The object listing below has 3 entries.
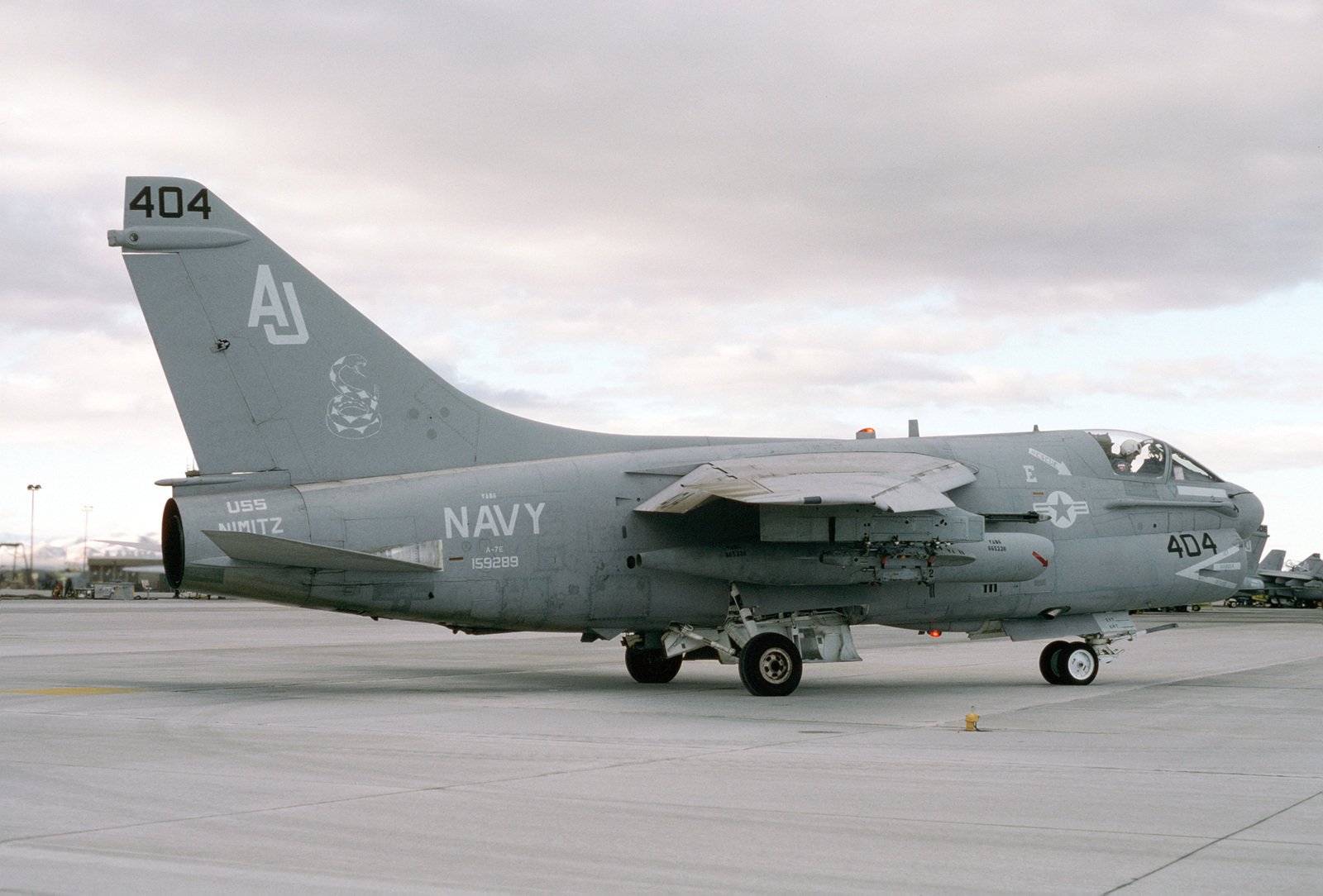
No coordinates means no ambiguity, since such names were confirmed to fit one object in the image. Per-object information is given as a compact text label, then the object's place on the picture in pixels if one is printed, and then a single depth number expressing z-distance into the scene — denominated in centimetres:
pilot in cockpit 2155
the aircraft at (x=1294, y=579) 7719
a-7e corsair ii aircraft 1736
